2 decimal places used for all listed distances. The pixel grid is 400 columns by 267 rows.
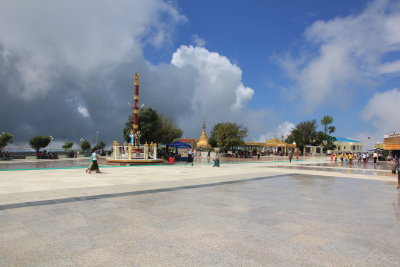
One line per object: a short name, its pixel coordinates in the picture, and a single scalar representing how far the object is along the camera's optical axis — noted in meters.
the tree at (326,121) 89.69
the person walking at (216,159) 22.39
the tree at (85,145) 49.53
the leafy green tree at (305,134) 81.75
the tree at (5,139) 33.84
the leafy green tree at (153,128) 48.12
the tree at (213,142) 75.31
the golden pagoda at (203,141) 57.21
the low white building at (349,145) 97.26
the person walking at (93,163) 15.56
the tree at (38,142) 39.03
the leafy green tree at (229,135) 48.75
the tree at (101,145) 64.14
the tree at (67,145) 48.75
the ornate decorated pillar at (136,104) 29.43
